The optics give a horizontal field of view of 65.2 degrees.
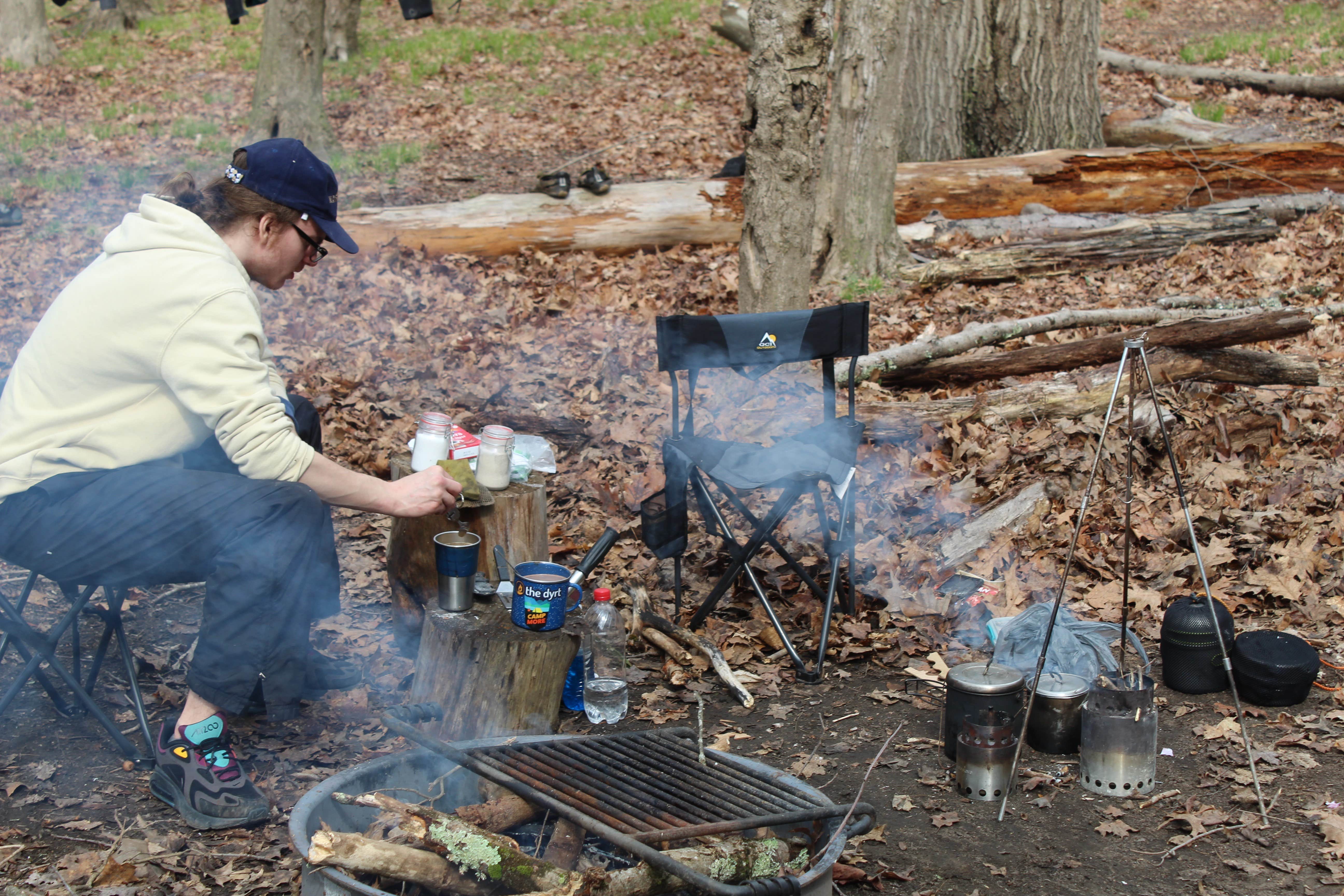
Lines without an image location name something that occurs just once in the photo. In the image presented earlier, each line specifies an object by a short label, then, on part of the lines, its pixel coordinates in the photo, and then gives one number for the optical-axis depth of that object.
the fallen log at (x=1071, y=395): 5.75
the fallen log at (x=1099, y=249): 8.35
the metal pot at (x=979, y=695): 3.44
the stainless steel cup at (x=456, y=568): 3.55
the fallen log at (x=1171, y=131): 10.46
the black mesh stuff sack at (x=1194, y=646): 3.87
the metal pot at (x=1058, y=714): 3.55
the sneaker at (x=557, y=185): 9.26
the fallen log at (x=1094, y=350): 5.81
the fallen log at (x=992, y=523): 4.93
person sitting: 3.04
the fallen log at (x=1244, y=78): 12.33
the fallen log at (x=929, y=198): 9.03
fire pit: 2.45
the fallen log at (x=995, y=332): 6.29
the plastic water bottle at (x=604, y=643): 4.19
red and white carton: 4.19
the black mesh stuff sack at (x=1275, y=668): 3.72
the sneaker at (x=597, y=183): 9.31
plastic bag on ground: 3.83
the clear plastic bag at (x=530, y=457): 4.35
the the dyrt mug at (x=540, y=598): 3.46
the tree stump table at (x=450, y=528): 4.08
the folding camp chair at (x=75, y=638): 3.22
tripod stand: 3.21
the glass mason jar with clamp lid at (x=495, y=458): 4.07
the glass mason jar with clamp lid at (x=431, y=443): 3.97
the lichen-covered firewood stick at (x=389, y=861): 2.20
